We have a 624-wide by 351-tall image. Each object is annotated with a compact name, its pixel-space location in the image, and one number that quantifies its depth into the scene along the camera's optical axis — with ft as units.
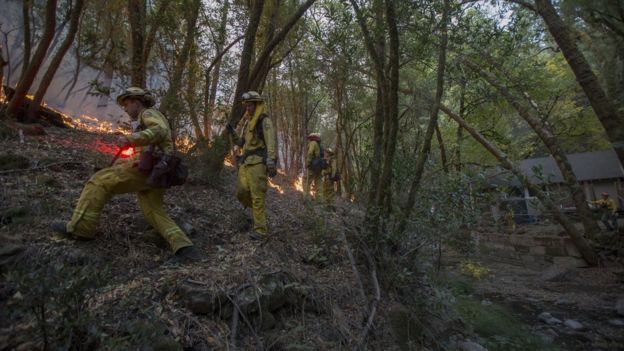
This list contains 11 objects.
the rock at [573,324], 19.26
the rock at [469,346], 15.39
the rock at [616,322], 19.43
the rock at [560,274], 28.60
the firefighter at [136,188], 11.68
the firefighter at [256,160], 15.92
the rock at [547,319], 20.06
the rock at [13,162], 15.44
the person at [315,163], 30.19
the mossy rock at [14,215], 11.95
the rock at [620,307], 20.77
